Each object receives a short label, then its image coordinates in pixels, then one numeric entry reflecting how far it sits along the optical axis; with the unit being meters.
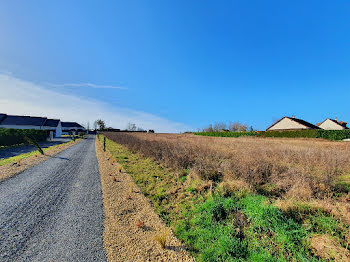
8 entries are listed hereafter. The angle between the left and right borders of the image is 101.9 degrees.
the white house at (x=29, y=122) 39.81
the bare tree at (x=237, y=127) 63.96
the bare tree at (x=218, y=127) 72.78
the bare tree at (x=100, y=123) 84.57
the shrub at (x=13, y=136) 18.70
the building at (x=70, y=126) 66.43
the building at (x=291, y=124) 34.72
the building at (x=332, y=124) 43.88
